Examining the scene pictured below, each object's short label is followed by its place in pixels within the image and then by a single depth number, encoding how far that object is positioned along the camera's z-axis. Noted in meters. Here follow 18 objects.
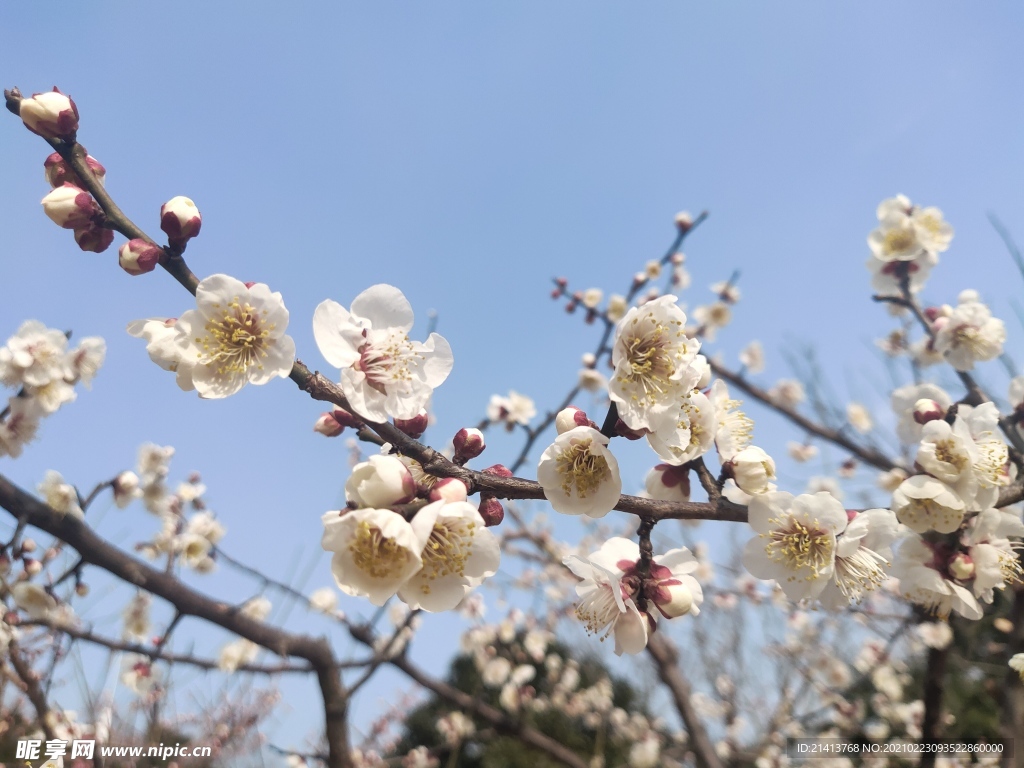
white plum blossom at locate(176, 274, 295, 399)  0.19
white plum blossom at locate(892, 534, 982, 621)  0.24
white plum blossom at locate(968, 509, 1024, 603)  0.24
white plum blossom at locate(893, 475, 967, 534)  0.23
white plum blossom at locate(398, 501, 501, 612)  0.18
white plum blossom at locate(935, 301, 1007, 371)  0.34
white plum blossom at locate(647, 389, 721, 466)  0.21
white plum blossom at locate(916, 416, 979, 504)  0.23
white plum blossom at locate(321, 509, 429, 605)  0.17
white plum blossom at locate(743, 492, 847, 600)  0.22
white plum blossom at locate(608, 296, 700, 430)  0.19
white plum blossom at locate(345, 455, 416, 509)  0.17
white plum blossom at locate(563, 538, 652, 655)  0.20
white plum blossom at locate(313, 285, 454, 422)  0.19
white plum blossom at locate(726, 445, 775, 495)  0.22
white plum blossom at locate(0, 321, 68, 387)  0.36
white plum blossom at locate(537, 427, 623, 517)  0.20
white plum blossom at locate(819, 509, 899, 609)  0.23
